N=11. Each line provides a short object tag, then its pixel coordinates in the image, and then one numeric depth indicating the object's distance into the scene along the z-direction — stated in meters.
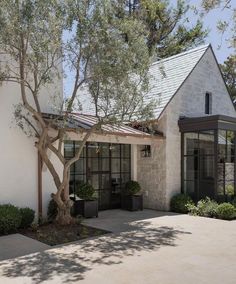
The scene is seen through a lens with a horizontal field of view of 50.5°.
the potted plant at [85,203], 8.93
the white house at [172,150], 9.70
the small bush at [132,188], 10.36
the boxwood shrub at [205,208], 9.02
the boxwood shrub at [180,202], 9.75
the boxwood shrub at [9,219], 6.84
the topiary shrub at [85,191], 8.99
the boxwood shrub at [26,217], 7.36
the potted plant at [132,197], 10.21
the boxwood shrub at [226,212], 8.69
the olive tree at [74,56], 6.42
